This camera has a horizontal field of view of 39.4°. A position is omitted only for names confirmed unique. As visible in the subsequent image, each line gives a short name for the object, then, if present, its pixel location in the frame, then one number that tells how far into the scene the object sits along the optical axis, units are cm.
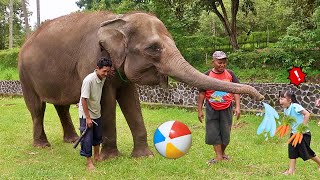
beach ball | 621
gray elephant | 628
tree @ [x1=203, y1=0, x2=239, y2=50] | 2410
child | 590
